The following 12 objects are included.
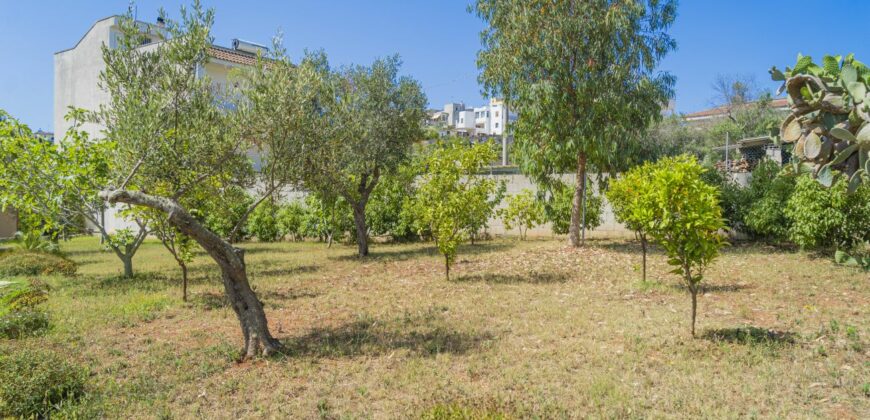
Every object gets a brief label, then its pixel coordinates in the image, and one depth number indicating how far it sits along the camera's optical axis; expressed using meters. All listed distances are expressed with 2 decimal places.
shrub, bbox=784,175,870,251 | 11.63
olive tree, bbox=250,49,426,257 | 14.62
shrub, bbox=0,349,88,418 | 4.82
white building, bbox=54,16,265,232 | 26.50
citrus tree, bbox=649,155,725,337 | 6.26
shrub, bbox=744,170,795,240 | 13.75
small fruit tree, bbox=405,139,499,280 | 11.55
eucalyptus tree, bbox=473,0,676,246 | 13.72
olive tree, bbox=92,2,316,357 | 6.40
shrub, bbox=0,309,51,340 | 7.19
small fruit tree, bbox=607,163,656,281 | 6.55
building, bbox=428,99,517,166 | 103.94
